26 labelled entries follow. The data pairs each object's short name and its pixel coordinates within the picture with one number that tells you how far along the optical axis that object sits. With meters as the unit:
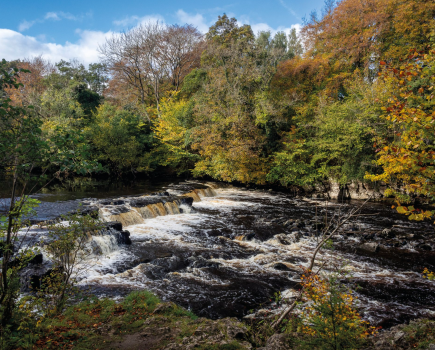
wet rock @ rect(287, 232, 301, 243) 10.70
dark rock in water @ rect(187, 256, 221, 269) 8.30
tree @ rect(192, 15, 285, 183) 20.39
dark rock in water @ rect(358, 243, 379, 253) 9.63
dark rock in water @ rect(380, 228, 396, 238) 11.02
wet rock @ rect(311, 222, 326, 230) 12.23
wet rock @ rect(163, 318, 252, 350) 3.53
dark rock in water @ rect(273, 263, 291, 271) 8.14
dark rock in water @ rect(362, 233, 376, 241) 10.88
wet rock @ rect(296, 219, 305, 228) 12.41
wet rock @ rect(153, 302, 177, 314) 4.93
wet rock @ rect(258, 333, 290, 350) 3.23
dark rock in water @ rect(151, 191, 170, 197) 17.06
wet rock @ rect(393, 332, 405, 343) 3.33
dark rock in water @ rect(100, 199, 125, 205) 13.92
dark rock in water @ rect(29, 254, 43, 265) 7.36
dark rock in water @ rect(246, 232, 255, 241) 10.80
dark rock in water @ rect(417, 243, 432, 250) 9.84
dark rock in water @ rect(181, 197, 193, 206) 15.57
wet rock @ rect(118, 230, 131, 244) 9.85
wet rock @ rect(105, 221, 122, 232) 10.12
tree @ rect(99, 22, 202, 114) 29.06
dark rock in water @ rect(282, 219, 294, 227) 12.56
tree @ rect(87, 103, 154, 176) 23.39
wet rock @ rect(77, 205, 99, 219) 11.79
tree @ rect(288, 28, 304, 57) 36.70
